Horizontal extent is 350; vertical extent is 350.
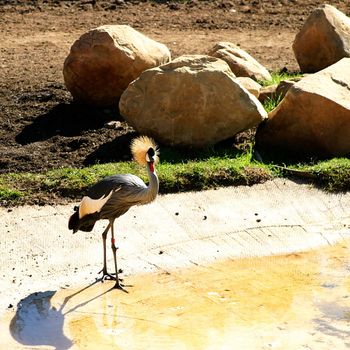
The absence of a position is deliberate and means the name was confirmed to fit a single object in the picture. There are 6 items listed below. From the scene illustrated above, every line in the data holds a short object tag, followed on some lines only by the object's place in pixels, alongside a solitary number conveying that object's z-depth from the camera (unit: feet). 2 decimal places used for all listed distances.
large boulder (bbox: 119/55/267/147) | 63.98
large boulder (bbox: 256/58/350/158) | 63.72
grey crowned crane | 49.80
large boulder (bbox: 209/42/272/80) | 74.18
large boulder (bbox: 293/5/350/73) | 77.51
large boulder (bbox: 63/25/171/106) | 68.95
